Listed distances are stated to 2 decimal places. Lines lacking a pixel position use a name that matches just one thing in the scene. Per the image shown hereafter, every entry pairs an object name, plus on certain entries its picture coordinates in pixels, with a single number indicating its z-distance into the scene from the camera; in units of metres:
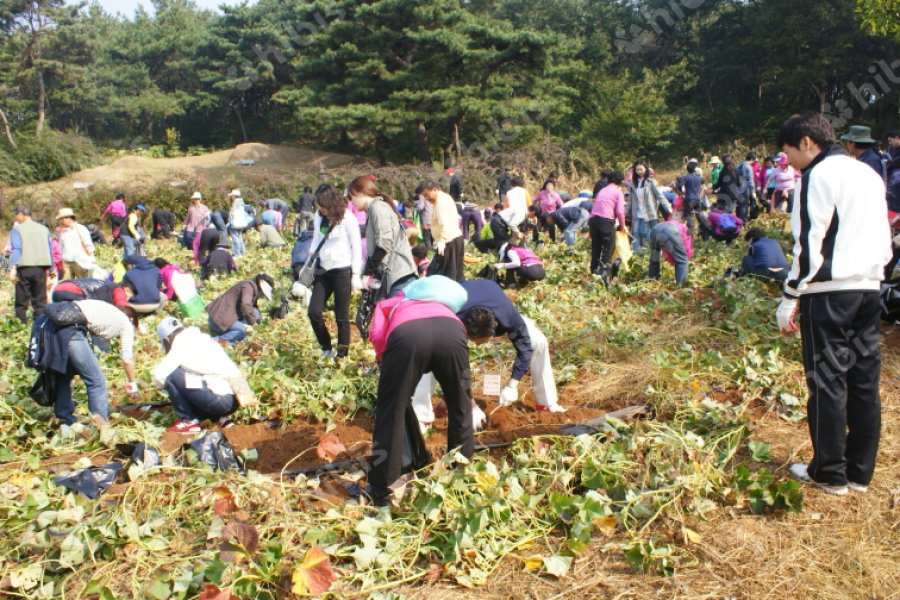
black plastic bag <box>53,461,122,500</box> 4.05
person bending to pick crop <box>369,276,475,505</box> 3.51
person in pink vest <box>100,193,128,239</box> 15.66
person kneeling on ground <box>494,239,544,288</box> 9.83
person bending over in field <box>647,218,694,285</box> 8.76
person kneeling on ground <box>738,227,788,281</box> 7.83
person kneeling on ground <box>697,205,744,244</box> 11.02
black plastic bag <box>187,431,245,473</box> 4.32
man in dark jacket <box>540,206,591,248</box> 12.65
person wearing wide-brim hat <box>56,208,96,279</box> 10.59
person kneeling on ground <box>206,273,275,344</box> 8.14
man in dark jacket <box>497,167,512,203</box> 14.82
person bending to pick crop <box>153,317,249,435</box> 5.33
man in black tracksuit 3.23
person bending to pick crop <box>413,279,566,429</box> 4.18
